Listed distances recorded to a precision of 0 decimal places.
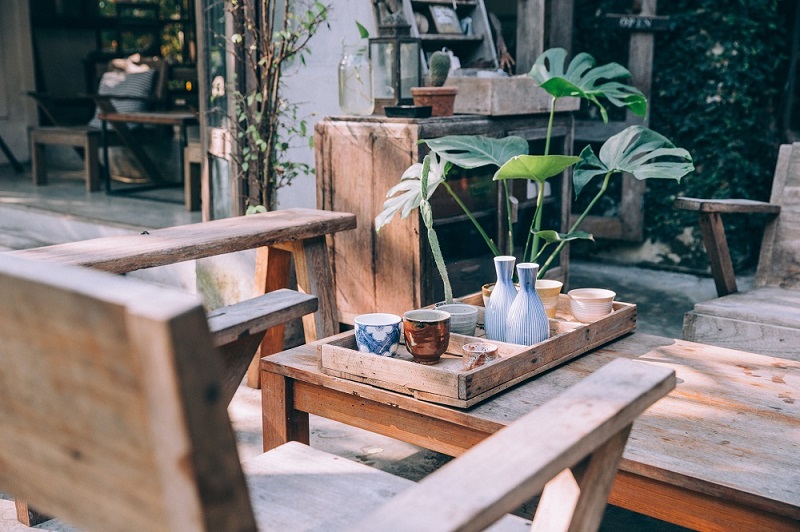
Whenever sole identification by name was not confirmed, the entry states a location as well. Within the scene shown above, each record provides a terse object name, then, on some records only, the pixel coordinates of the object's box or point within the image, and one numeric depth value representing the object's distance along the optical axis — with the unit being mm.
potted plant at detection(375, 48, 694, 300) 2387
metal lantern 3391
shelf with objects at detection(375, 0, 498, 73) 4000
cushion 6891
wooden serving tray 1785
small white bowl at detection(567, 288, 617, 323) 2311
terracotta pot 3332
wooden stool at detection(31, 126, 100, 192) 6586
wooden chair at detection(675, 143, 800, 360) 2752
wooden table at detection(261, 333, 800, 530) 1470
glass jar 3576
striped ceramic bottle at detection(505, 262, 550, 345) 2098
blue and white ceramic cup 1993
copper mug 1967
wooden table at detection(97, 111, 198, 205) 5754
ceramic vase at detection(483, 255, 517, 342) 2148
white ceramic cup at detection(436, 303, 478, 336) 2209
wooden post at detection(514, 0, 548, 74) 4352
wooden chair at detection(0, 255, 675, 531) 720
